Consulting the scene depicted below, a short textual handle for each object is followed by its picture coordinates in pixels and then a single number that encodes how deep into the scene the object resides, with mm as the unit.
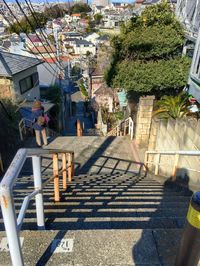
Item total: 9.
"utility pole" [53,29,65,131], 19438
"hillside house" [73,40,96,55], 54844
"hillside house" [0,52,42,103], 14422
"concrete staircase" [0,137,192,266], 2494
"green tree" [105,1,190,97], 8922
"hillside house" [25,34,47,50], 45659
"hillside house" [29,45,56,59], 35991
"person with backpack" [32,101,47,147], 8758
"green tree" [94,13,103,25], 78188
